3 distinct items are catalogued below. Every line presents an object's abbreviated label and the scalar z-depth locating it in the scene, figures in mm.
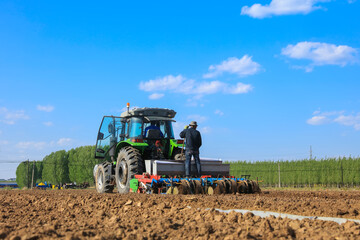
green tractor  10680
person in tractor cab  11438
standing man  10406
